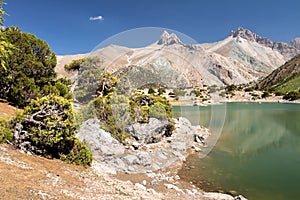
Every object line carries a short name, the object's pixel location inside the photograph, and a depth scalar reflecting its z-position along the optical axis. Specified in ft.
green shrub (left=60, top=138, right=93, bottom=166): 42.57
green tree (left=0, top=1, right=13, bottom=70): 33.68
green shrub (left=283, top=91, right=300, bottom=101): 269.19
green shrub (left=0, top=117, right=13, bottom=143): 39.93
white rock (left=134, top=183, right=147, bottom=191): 37.71
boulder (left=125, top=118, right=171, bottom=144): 66.28
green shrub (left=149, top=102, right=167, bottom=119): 75.25
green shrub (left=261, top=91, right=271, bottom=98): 306.64
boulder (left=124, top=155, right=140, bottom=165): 50.31
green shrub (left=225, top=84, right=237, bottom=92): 351.99
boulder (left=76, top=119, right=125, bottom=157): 52.32
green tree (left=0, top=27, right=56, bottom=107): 71.92
